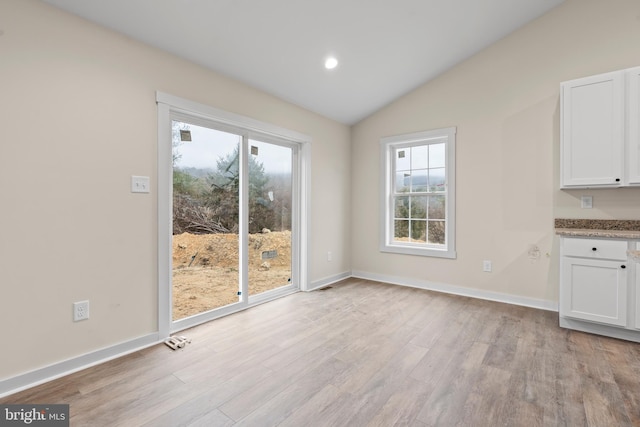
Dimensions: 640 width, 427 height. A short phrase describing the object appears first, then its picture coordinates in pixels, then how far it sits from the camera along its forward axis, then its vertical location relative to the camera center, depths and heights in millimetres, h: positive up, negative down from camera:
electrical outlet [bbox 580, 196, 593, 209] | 3041 +104
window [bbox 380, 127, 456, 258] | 3941 +258
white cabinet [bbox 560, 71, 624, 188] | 2680 +738
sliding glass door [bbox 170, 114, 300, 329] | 2807 -61
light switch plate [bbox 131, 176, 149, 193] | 2361 +217
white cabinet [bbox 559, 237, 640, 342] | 2514 -641
